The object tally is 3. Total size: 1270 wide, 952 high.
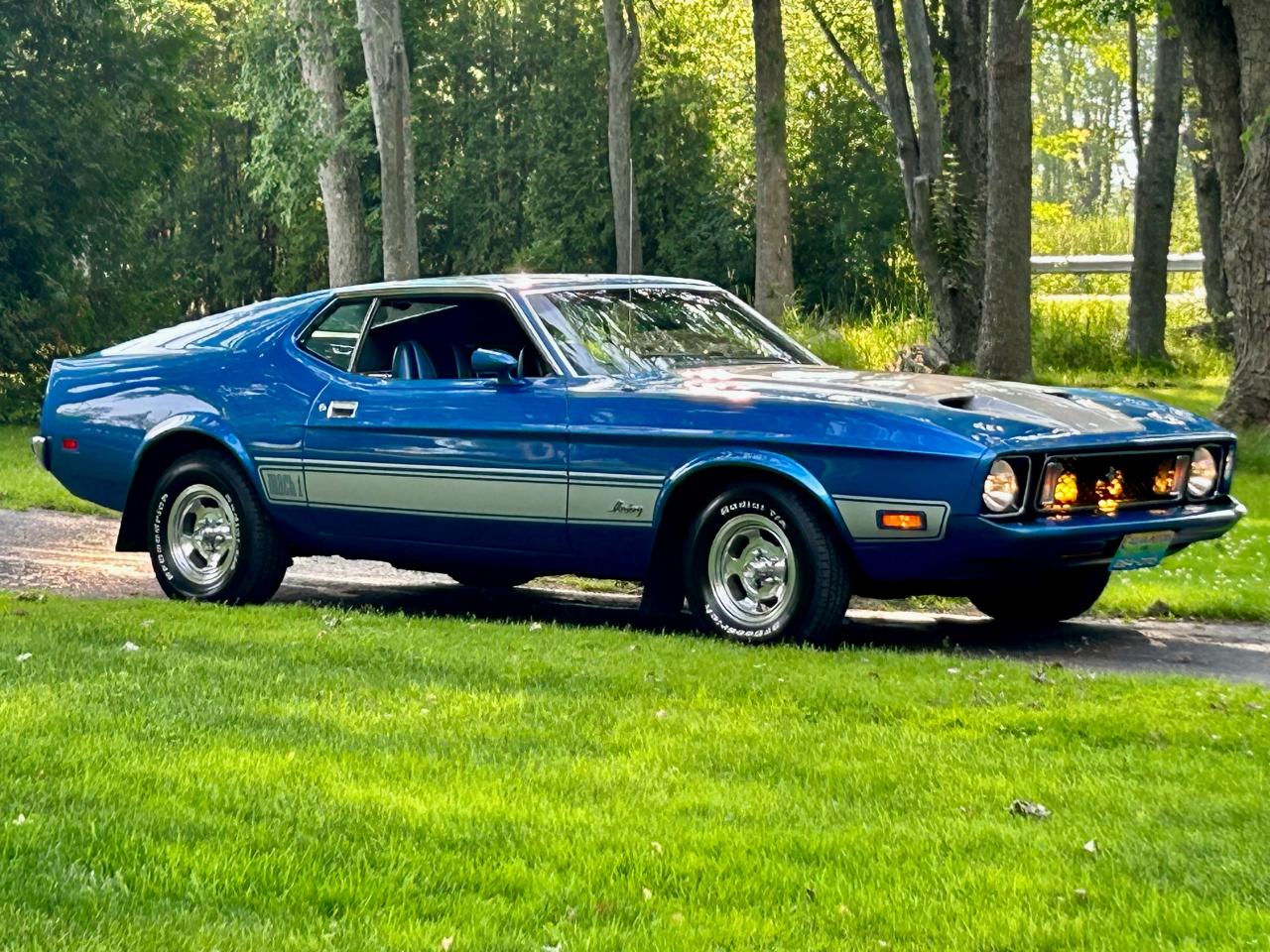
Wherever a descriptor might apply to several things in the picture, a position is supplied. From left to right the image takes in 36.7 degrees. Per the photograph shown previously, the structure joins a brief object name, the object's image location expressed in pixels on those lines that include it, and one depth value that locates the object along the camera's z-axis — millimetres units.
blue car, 7801
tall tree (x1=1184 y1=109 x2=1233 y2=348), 28680
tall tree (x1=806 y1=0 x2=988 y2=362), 21859
